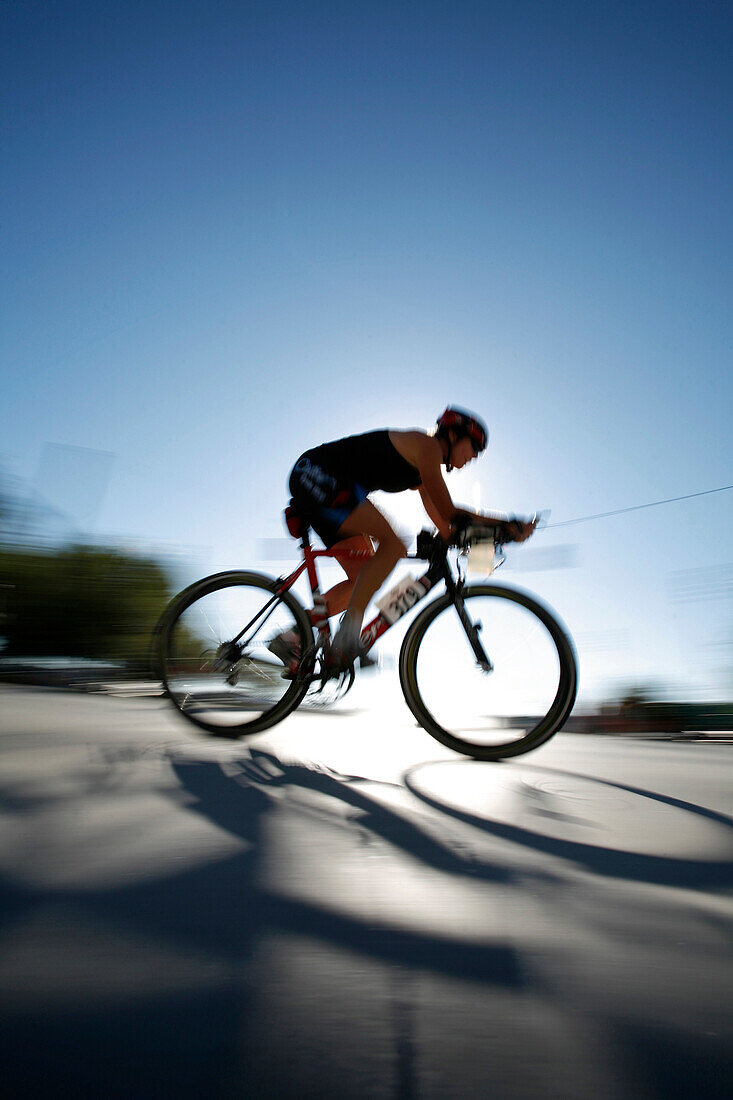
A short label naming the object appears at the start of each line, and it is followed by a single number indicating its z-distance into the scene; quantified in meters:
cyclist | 2.72
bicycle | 2.66
